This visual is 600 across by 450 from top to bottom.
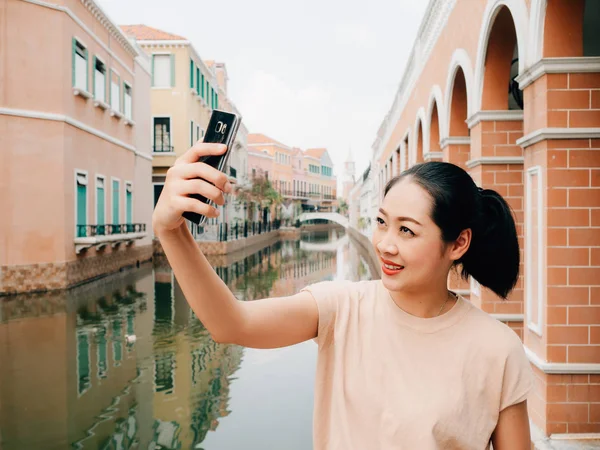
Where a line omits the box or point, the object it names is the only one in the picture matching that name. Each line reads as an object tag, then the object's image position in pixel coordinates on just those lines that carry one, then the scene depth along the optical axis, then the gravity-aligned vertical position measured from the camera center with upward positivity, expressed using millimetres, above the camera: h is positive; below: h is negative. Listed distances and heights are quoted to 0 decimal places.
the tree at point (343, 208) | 74544 +2015
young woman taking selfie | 1199 -252
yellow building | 21422 +5016
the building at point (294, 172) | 50188 +5229
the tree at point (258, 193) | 31753 +1782
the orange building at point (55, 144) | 10703 +1629
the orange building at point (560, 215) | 3430 +52
